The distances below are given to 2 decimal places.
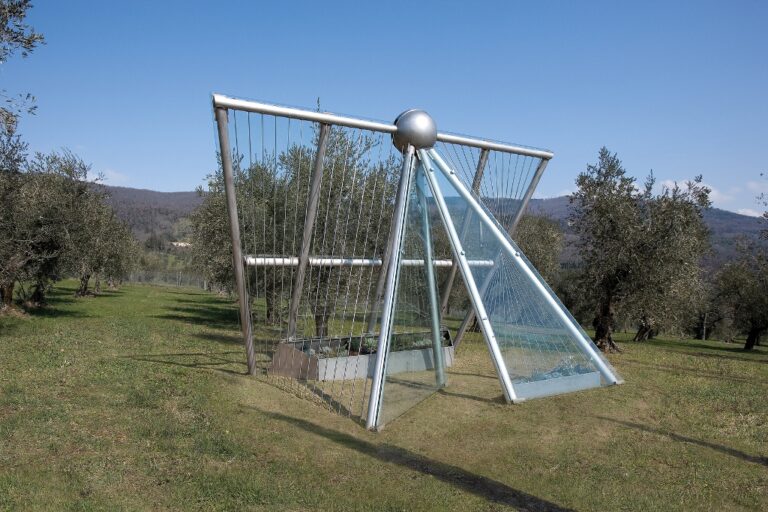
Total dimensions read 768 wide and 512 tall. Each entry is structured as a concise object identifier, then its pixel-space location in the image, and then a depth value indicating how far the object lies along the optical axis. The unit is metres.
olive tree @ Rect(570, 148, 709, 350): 21.12
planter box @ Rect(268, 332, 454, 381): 13.60
